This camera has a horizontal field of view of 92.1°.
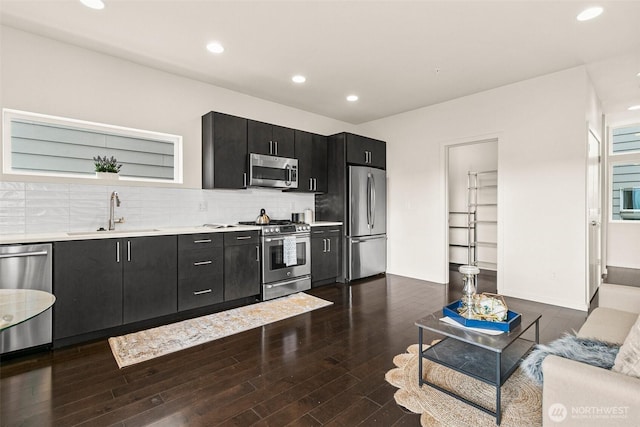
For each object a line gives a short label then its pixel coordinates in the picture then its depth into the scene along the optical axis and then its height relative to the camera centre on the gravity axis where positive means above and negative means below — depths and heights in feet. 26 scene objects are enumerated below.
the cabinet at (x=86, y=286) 8.91 -2.24
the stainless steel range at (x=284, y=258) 13.69 -2.16
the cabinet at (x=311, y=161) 16.15 +2.75
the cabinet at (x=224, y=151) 13.16 +2.66
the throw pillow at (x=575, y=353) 4.63 -2.24
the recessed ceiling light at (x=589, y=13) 8.72 +5.73
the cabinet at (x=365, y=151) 16.94 +3.47
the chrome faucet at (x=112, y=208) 11.04 +0.14
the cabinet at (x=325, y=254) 15.88 -2.25
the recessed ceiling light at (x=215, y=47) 10.52 +5.73
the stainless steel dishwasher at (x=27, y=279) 8.14 -1.83
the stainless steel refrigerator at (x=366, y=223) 16.85 -0.65
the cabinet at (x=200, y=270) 11.25 -2.21
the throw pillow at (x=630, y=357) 4.05 -2.00
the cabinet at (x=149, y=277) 10.05 -2.21
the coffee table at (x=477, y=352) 5.88 -3.46
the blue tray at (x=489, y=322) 6.34 -2.35
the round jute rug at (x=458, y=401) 5.82 -3.90
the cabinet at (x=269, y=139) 14.23 +3.50
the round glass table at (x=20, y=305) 4.18 -1.44
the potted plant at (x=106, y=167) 10.89 +1.61
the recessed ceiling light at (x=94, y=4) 8.31 +5.70
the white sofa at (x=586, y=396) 3.68 -2.34
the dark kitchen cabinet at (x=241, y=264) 12.48 -2.21
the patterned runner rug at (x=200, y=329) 8.76 -3.94
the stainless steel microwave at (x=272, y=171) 14.19 +1.96
